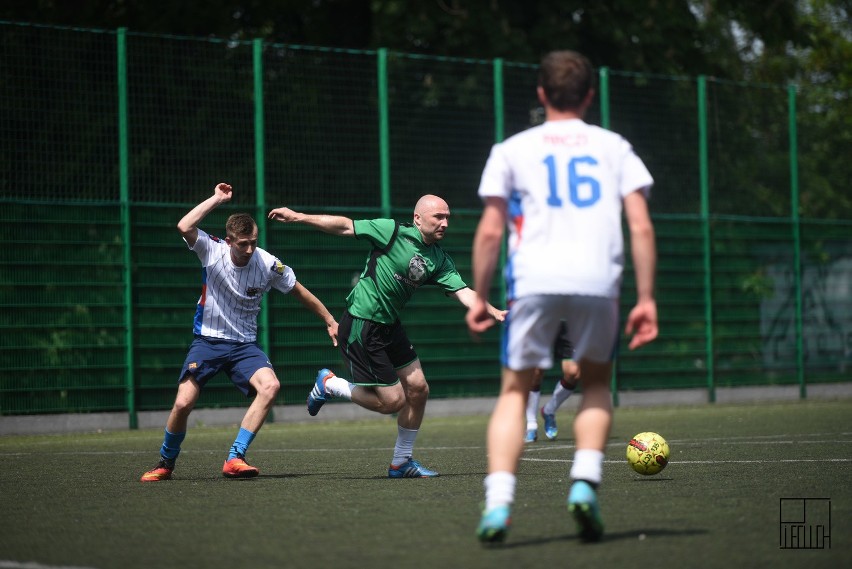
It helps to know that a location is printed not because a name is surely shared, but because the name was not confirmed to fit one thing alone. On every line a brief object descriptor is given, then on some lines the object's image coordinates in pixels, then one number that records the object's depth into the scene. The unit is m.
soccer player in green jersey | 19.48
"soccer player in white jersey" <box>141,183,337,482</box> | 19.17
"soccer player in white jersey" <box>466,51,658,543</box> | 11.55
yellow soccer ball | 17.53
